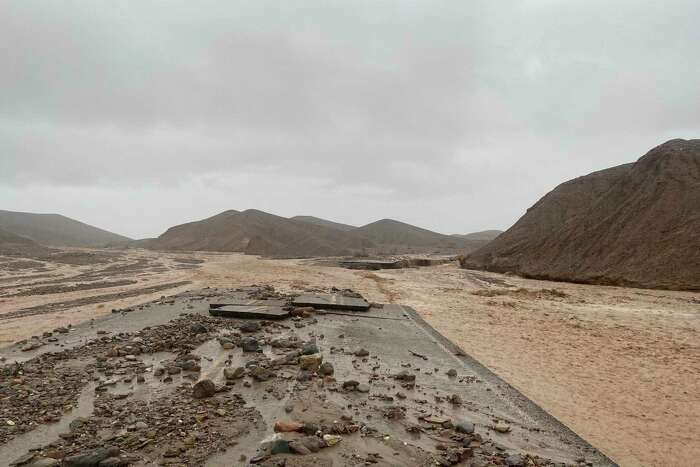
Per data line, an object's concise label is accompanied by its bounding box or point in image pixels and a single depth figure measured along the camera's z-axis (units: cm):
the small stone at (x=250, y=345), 741
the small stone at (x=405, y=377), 621
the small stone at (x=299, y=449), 374
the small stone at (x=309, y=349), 711
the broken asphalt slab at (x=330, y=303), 1212
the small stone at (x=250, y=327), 899
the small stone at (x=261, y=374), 574
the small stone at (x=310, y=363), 628
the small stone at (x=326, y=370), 616
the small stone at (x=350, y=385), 564
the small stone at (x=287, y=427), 419
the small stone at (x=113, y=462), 346
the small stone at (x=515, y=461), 383
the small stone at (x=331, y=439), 399
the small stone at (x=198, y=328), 873
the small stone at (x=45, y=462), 343
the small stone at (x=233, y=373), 573
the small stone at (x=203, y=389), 505
